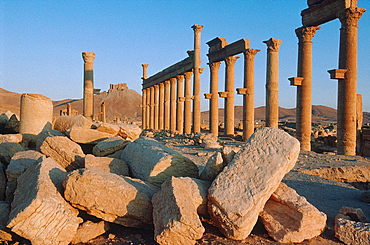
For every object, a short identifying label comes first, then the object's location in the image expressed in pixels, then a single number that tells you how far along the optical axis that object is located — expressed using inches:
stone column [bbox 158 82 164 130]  1409.9
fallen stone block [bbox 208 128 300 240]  162.4
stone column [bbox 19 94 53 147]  393.1
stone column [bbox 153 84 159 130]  1478.8
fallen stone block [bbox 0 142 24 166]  301.1
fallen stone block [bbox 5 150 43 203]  223.7
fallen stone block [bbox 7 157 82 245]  152.3
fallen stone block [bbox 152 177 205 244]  151.5
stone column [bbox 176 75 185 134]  1152.2
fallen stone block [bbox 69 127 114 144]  324.5
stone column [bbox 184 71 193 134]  1036.0
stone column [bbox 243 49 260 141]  755.4
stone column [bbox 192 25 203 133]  940.6
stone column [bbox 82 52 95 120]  995.9
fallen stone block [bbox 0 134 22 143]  336.2
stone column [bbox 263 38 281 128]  692.1
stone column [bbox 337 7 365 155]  528.7
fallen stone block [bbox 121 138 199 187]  220.1
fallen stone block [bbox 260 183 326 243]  168.4
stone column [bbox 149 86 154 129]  1544.0
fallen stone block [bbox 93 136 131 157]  293.1
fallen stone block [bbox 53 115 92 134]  384.8
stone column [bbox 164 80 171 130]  1324.2
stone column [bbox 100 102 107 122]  1479.6
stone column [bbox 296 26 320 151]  614.2
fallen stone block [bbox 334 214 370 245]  164.4
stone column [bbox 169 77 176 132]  1262.3
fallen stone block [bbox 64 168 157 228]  174.6
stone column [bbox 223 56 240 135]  831.8
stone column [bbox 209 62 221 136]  893.8
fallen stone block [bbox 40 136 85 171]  252.7
